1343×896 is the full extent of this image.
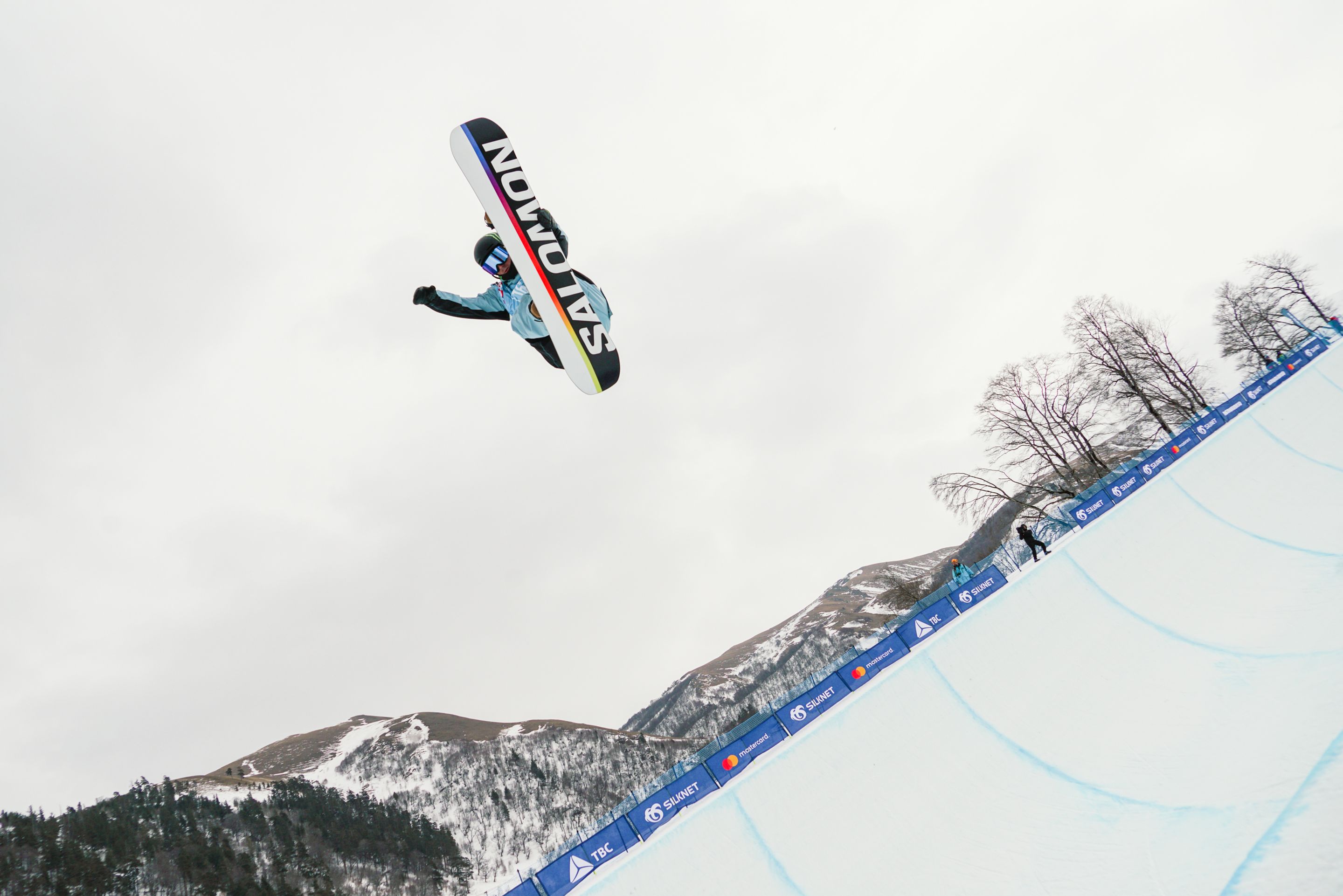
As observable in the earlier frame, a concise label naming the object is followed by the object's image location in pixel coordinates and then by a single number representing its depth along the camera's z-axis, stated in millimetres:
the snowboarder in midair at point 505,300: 4703
